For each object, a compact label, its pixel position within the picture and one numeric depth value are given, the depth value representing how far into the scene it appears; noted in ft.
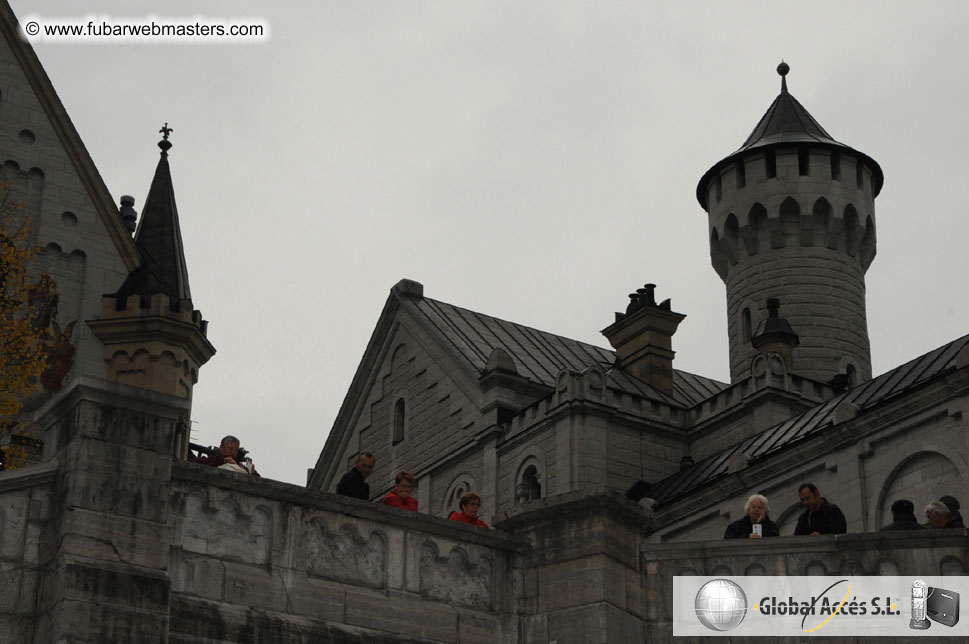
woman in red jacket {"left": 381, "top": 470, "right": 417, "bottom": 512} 54.90
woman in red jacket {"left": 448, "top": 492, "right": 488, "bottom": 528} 55.42
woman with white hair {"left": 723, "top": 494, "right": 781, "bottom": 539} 55.06
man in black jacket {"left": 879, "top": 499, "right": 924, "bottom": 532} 53.83
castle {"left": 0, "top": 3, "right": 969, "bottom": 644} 48.14
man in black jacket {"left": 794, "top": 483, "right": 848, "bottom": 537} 55.36
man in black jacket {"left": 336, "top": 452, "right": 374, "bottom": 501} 55.01
